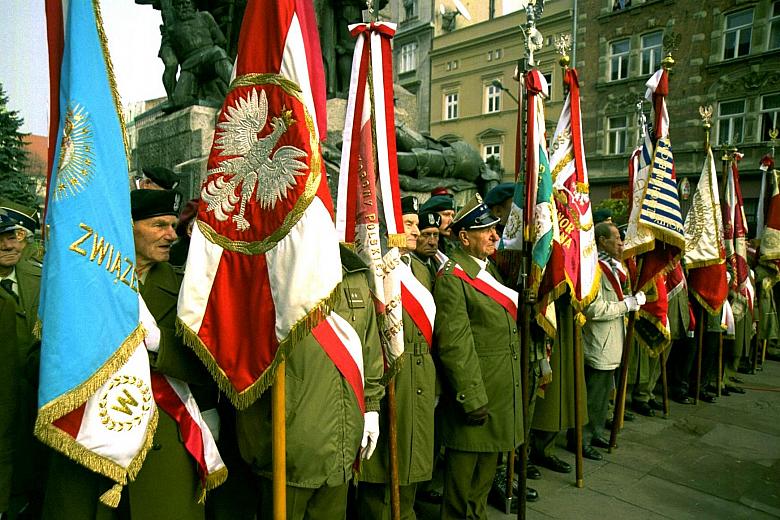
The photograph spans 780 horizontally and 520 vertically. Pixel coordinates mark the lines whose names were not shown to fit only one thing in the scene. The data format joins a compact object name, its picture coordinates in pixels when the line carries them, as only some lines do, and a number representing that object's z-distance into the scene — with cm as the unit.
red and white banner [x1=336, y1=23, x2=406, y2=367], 294
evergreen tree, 895
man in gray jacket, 502
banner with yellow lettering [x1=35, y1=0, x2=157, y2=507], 172
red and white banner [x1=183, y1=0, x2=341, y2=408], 208
